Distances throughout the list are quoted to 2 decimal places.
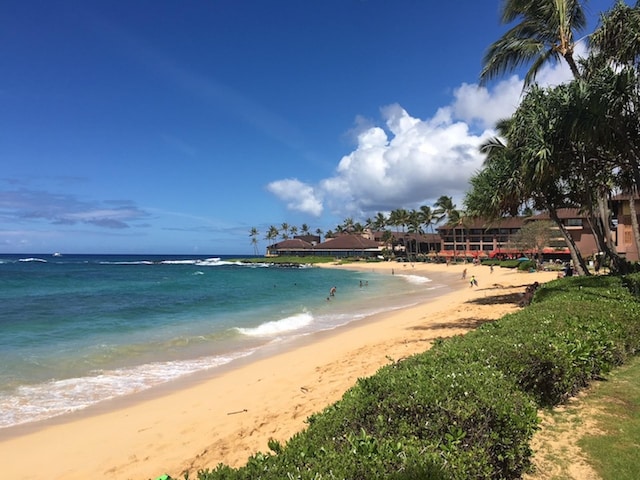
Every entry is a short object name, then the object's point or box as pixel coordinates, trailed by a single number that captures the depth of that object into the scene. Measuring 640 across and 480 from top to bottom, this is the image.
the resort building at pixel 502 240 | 53.41
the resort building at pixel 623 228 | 28.50
